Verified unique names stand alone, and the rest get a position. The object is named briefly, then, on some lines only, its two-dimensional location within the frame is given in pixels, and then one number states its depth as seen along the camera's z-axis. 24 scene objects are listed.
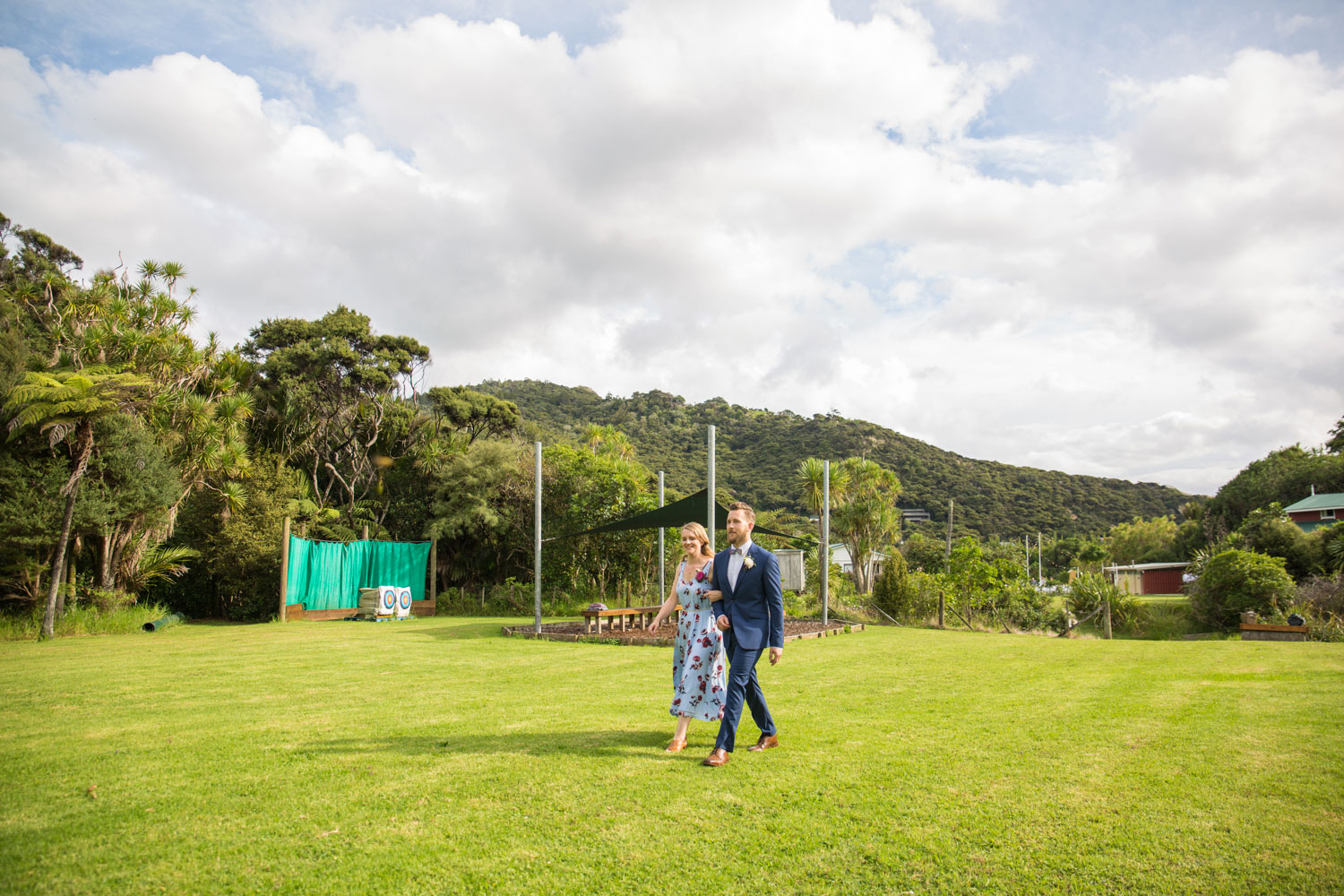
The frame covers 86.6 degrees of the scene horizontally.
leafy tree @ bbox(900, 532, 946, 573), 26.18
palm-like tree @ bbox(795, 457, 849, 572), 24.20
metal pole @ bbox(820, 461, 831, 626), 12.80
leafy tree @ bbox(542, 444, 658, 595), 16.77
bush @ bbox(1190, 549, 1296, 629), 13.27
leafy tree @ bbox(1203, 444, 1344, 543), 33.19
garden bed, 10.65
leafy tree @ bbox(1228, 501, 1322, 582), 16.73
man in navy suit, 3.97
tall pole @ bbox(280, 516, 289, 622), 15.88
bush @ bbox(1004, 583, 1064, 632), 14.50
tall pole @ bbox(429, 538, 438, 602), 18.44
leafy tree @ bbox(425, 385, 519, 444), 22.52
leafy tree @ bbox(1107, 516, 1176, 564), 39.75
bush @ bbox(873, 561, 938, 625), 15.41
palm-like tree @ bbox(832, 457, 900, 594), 24.70
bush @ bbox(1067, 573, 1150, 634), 15.22
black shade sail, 11.30
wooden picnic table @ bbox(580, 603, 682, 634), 11.22
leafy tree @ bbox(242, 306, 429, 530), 19.45
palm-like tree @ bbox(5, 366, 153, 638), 10.34
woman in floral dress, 4.01
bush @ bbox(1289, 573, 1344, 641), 11.41
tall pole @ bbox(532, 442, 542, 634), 11.23
